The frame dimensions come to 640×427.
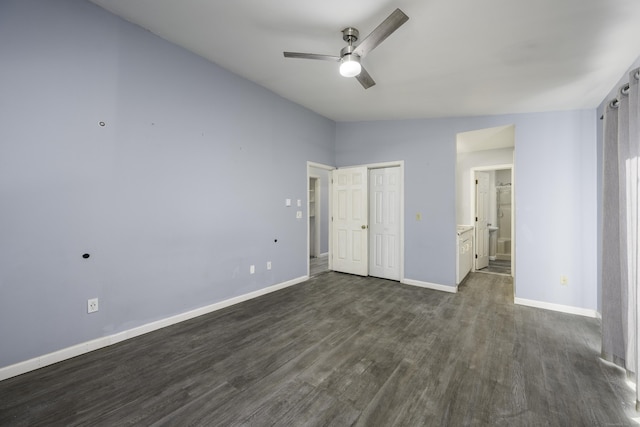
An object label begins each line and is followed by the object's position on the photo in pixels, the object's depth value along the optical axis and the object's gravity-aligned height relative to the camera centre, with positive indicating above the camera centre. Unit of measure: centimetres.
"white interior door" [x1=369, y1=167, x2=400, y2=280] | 478 -15
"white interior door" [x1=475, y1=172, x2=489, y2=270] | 569 -12
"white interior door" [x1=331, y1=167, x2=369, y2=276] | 500 -12
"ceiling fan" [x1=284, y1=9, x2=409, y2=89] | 191 +136
